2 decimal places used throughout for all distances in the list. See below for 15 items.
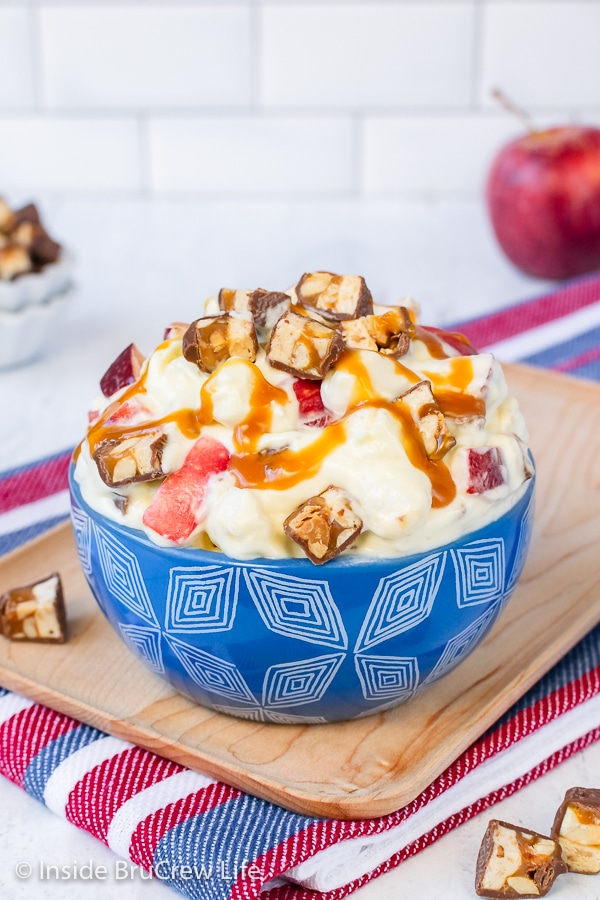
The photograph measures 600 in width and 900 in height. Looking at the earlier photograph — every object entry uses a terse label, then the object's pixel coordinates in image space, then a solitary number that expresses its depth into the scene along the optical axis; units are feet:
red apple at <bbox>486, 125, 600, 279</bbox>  4.69
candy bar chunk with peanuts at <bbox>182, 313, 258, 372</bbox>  3.18
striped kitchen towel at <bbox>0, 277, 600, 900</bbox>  2.88
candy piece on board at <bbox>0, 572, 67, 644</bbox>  3.59
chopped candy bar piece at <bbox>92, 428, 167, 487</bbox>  3.01
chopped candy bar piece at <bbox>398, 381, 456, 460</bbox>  3.00
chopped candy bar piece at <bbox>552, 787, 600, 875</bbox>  2.93
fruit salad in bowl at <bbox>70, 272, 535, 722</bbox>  2.94
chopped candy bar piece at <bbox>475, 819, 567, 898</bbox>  2.85
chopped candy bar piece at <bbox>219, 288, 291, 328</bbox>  3.34
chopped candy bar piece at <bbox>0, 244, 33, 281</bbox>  4.31
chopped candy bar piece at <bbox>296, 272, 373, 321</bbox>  3.41
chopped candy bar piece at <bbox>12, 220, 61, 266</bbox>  4.37
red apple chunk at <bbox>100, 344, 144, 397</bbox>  3.50
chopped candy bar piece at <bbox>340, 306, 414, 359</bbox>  3.25
